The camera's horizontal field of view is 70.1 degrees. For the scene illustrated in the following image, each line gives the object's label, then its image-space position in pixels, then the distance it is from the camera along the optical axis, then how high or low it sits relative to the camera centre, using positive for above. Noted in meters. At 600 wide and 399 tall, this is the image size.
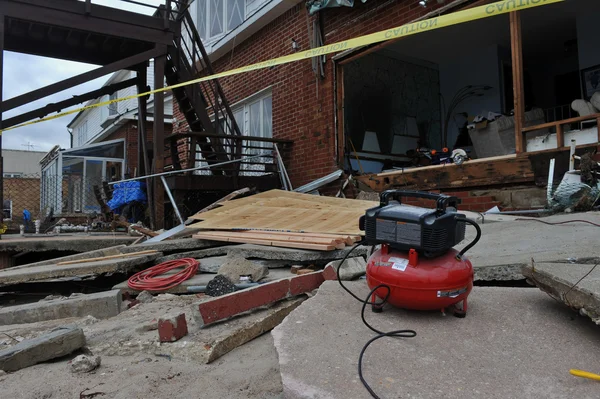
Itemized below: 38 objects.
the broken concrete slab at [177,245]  5.00 -0.32
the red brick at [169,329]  2.51 -0.65
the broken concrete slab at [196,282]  3.77 -0.59
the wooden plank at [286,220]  4.50 -0.07
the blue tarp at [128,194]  8.66 +0.52
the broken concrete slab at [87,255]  5.03 -0.42
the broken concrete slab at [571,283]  1.76 -0.35
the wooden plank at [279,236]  3.94 -0.22
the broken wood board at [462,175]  5.47 +0.50
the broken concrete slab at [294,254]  3.94 -0.38
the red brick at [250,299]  2.62 -0.54
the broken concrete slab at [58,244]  5.89 -0.32
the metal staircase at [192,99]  8.35 +2.47
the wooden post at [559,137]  5.07 +0.83
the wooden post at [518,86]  5.45 +1.57
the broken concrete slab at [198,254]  4.75 -0.41
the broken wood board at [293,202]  5.95 +0.18
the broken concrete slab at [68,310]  3.45 -0.72
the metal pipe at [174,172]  7.22 +0.79
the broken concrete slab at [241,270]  3.59 -0.46
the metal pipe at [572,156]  4.89 +0.57
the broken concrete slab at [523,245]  2.71 -0.28
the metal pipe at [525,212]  5.04 -0.05
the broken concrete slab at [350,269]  3.04 -0.41
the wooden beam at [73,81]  7.12 +2.41
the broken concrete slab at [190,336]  2.36 -0.73
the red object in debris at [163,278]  3.89 -0.56
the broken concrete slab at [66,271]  4.26 -0.51
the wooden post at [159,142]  7.86 +1.41
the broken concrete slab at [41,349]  2.29 -0.70
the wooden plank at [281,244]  3.88 -0.28
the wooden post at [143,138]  8.01 +1.68
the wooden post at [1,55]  6.74 +2.70
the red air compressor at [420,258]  2.02 -0.23
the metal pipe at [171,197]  7.21 +0.36
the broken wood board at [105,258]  4.70 -0.42
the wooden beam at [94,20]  6.82 +3.41
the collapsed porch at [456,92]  7.34 +2.60
